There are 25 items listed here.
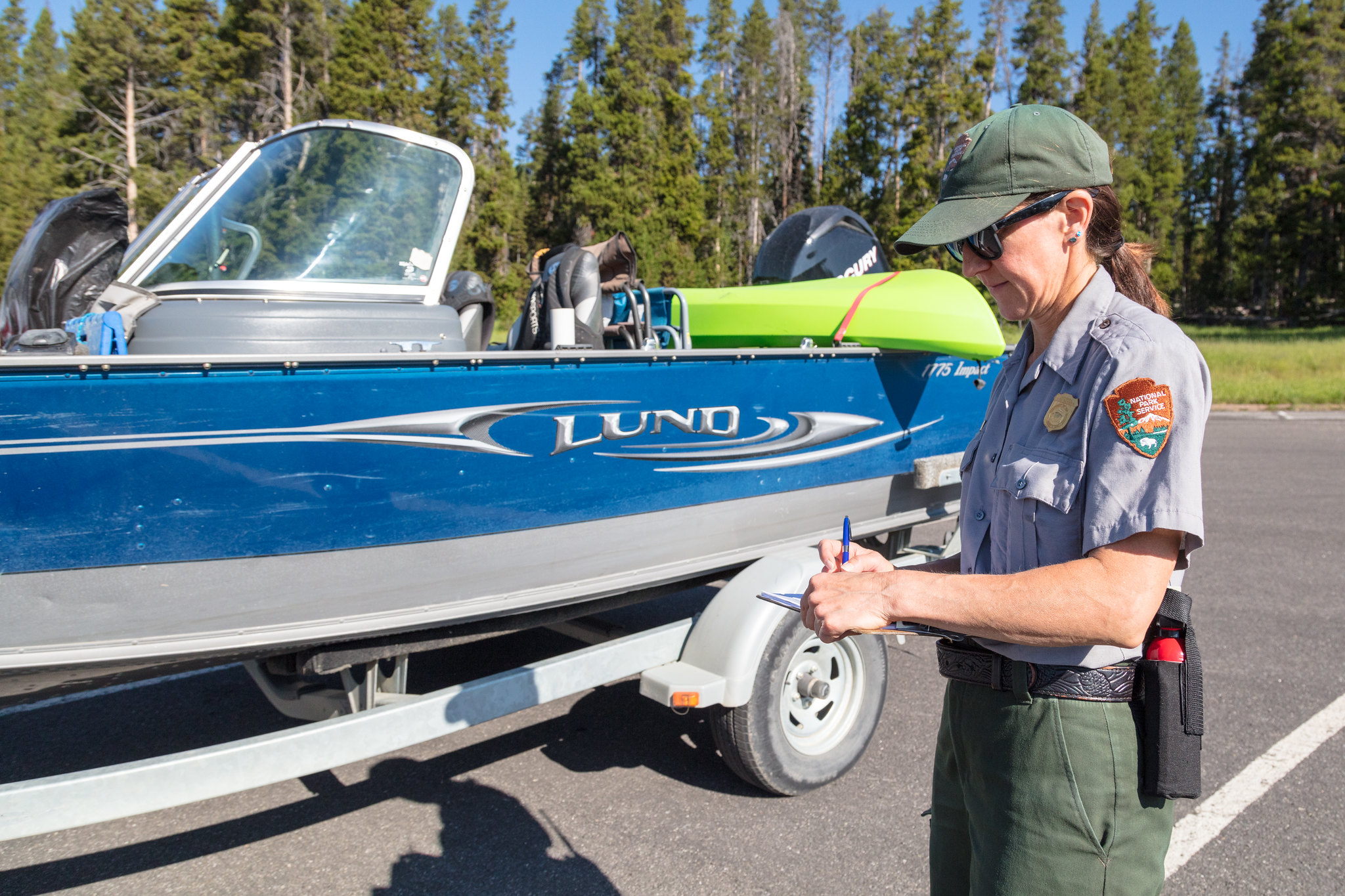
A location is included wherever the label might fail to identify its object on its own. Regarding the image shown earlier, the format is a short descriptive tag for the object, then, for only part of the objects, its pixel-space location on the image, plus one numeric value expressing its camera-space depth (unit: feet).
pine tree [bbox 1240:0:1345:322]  156.87
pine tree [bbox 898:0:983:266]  129.39
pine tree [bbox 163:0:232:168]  101.19
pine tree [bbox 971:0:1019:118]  168.30
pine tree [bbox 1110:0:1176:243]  170.20
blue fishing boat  7.44
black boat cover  12.09
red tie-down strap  13.21
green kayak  12.60
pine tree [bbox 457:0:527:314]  108.88
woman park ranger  3.97
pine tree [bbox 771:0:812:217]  167.22
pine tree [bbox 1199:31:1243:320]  197.88
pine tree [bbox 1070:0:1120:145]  158.61
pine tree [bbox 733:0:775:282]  157.38
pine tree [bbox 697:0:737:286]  136.05
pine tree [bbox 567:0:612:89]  153.28
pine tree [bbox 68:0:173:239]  94.73
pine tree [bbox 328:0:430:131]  106.83
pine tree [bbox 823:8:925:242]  139.74
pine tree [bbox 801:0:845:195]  167.73
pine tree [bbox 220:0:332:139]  109.09
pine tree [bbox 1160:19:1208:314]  197.77
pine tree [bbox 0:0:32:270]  82.79
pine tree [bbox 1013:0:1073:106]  156.04
